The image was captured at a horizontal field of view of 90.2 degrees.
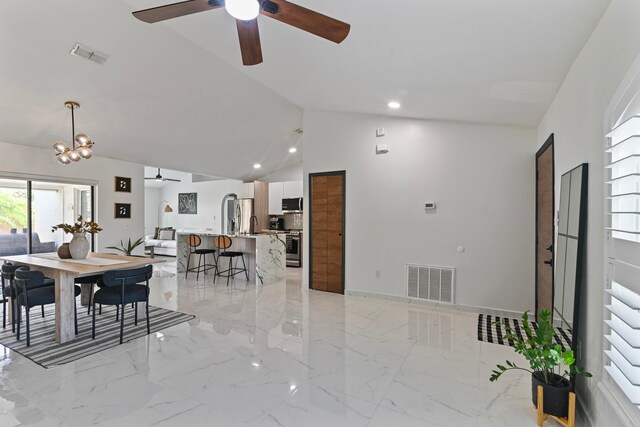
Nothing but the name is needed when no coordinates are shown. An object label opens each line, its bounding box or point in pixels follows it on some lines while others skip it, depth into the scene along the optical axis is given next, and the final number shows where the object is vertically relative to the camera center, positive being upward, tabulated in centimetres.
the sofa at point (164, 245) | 1011 -118
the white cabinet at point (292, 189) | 916 +57
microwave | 891 +11
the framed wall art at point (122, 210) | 689 -6
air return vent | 466 -109
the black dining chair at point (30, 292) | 325 -93
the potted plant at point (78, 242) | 402 -46
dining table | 333 -71
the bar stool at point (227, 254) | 637 -92
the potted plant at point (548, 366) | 202 -101
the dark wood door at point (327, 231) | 558 -40
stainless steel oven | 858 -108
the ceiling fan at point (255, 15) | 177 +118
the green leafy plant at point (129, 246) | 659 -84
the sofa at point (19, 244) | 526 -66
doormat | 355 -142
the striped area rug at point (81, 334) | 307 -143
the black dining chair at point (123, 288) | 336 -91
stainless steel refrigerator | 947 -26
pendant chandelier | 403 +72
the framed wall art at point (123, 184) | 688 +50
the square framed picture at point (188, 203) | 1137 +17
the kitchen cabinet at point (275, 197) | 959 +35
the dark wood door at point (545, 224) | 334 -14
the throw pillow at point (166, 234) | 1076 -91
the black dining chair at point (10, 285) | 355 -94
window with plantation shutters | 145 -25
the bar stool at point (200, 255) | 661 -105
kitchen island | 632 -96
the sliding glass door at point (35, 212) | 529 -10
